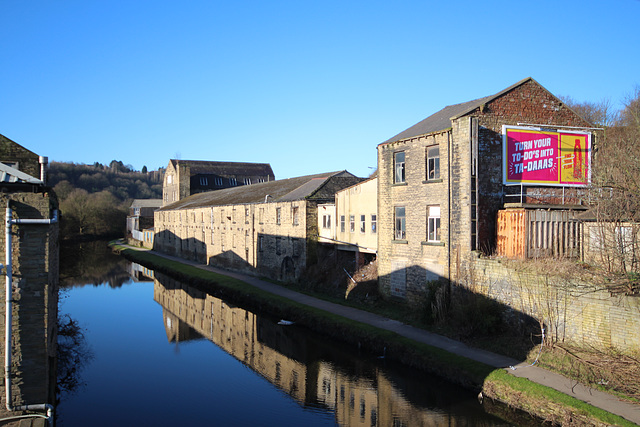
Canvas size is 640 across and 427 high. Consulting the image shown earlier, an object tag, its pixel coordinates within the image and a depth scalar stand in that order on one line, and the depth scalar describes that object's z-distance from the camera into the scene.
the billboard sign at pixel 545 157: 17.08
